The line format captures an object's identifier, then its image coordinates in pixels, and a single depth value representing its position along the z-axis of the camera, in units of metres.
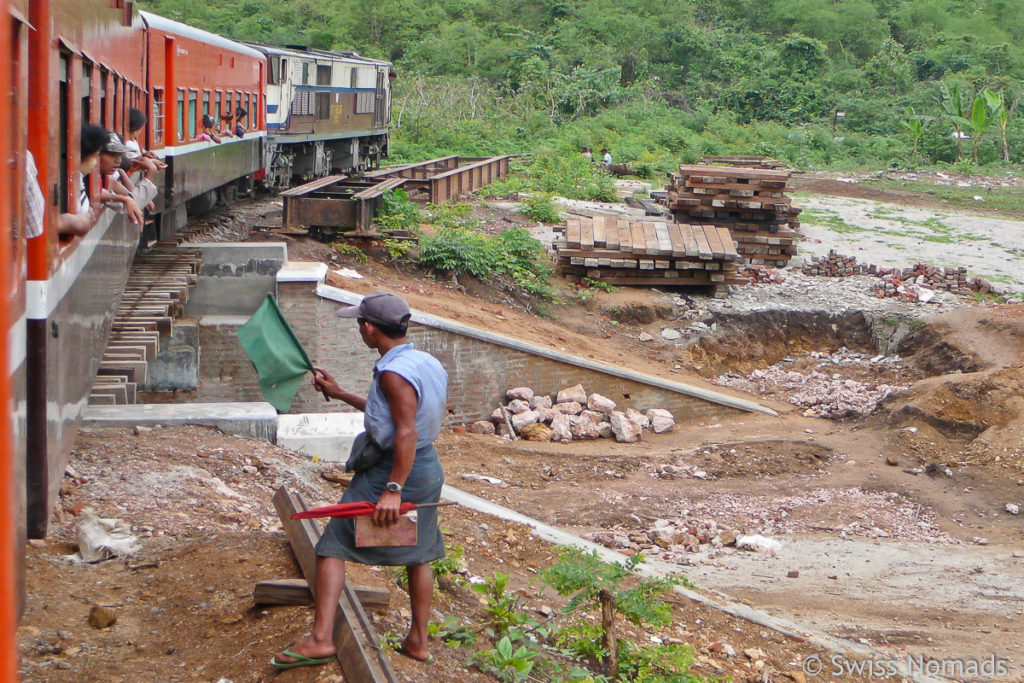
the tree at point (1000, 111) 37.12
